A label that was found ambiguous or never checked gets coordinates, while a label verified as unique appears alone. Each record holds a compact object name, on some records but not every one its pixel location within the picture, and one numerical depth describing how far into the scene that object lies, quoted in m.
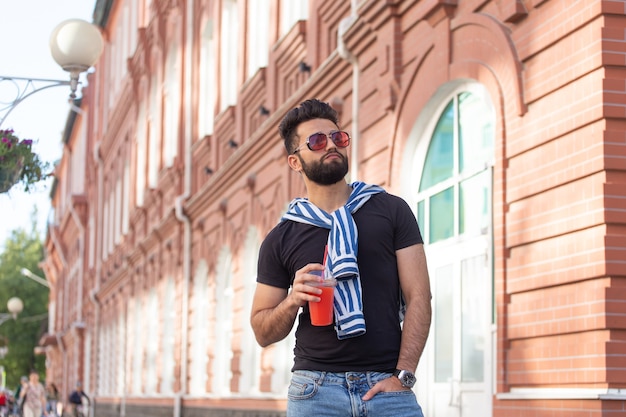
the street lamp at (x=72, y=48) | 12.55
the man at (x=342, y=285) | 4.70
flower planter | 12.10
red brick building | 7.98
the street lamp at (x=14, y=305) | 46.53
